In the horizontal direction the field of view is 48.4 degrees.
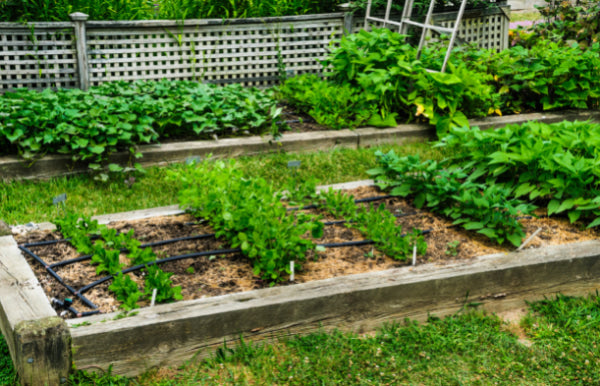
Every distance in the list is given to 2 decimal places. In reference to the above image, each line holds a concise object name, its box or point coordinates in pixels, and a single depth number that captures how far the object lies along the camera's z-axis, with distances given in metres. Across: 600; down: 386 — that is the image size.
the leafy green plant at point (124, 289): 3.08
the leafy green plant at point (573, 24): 8.07
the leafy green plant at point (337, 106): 6.29
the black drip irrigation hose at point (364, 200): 4.38
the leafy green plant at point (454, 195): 3.87
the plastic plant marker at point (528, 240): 3.77
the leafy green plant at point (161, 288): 3.11
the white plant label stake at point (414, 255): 3.55
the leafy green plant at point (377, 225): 3.66
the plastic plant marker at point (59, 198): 3.93
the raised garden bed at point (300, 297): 2.86
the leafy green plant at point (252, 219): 3.42
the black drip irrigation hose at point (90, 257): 3.11
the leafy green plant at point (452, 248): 3.73
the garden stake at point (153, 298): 3.07
